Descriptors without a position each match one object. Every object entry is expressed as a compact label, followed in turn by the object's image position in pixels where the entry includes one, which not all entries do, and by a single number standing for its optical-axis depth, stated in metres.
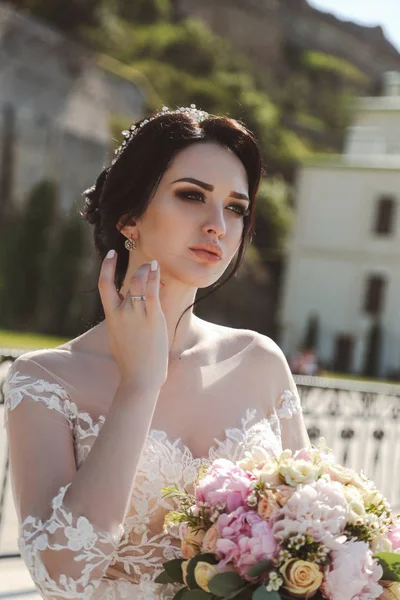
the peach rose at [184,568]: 2.32
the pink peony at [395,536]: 2.36
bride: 2.31
